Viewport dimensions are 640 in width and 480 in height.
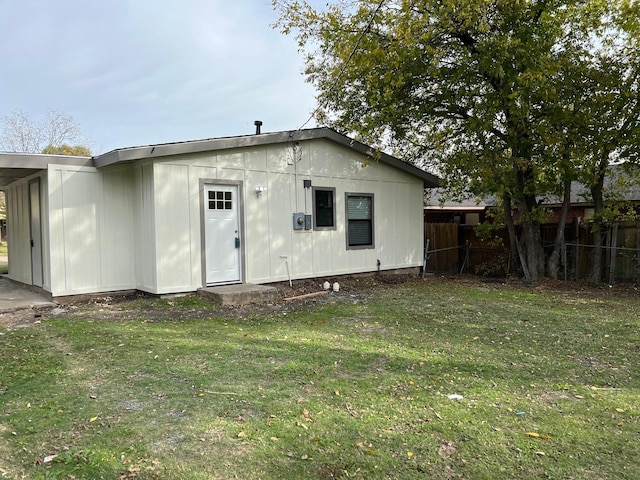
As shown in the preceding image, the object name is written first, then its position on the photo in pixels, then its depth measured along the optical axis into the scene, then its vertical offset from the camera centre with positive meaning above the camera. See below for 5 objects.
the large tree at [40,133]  29.77 +6.14
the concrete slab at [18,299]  7.70 -1.29
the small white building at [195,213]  8.15 +0.23
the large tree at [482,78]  9.22 +3.09
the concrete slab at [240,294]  7.95 -1.21
